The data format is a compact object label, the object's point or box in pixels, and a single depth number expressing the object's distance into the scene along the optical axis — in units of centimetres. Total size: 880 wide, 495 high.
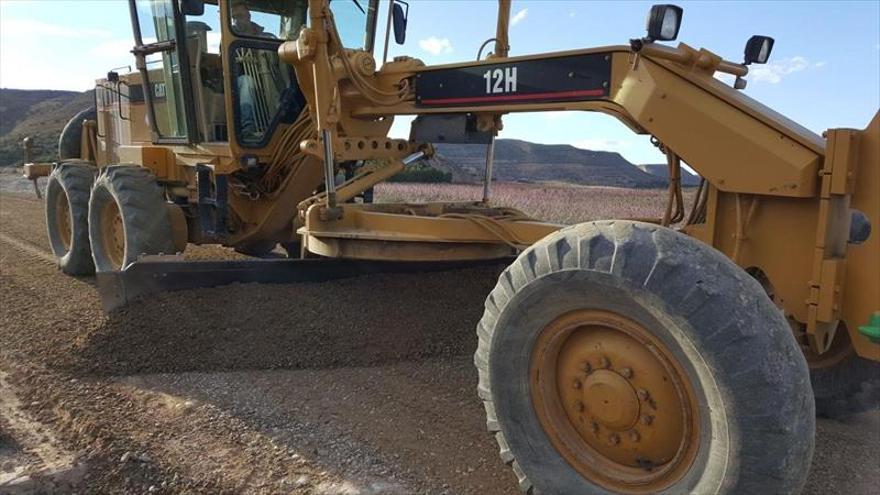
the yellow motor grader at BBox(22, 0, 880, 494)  255
